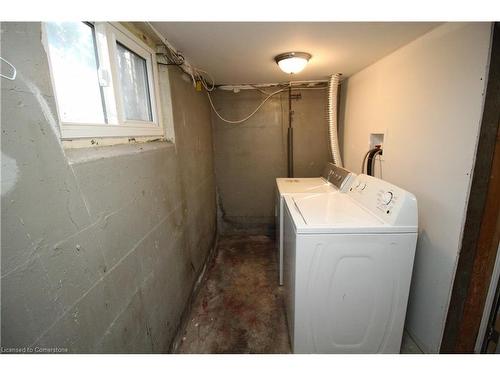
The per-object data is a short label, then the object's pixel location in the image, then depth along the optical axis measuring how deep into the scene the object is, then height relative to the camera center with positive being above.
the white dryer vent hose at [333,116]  2.34 +0.17
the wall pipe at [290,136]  2.93 -0.03
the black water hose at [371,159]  1.90 -0.23
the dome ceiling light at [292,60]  1.67 +0.54
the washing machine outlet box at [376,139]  1.93 -0.06
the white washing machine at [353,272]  1.22 -0.77
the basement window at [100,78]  0.84 +0.27
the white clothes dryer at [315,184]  1.98 -0.51
